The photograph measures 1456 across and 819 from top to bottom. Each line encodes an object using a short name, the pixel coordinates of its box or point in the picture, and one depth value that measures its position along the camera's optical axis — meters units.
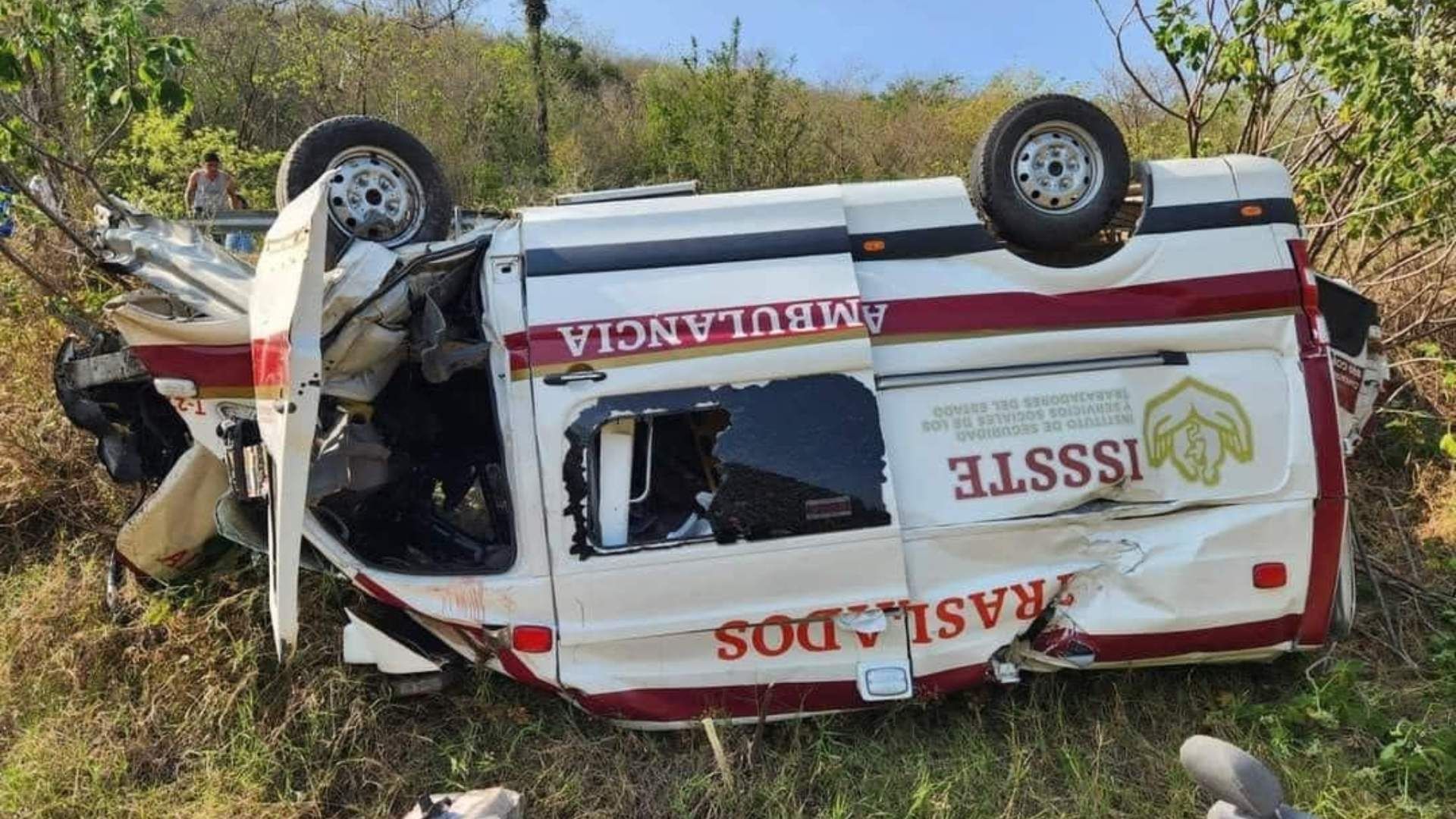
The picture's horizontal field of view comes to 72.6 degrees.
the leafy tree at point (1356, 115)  5.26
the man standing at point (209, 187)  7.51
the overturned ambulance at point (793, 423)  3.47
